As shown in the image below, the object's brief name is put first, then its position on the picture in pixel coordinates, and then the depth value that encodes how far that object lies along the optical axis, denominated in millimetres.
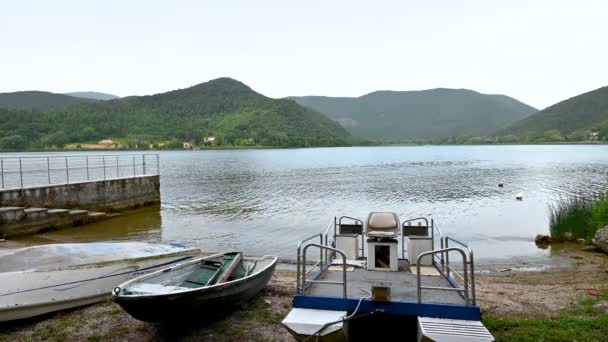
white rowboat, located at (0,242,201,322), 8320
